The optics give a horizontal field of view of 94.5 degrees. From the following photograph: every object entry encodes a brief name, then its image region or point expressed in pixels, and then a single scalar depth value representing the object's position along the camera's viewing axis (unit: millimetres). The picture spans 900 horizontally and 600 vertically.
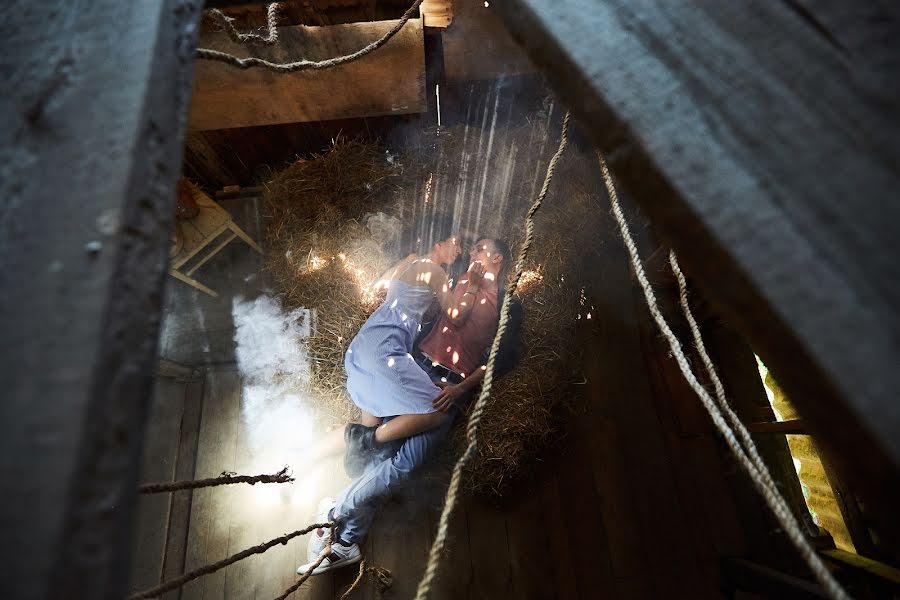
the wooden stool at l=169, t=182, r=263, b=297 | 3176
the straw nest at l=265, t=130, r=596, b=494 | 2928
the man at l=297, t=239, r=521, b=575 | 2695
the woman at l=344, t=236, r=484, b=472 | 2824
